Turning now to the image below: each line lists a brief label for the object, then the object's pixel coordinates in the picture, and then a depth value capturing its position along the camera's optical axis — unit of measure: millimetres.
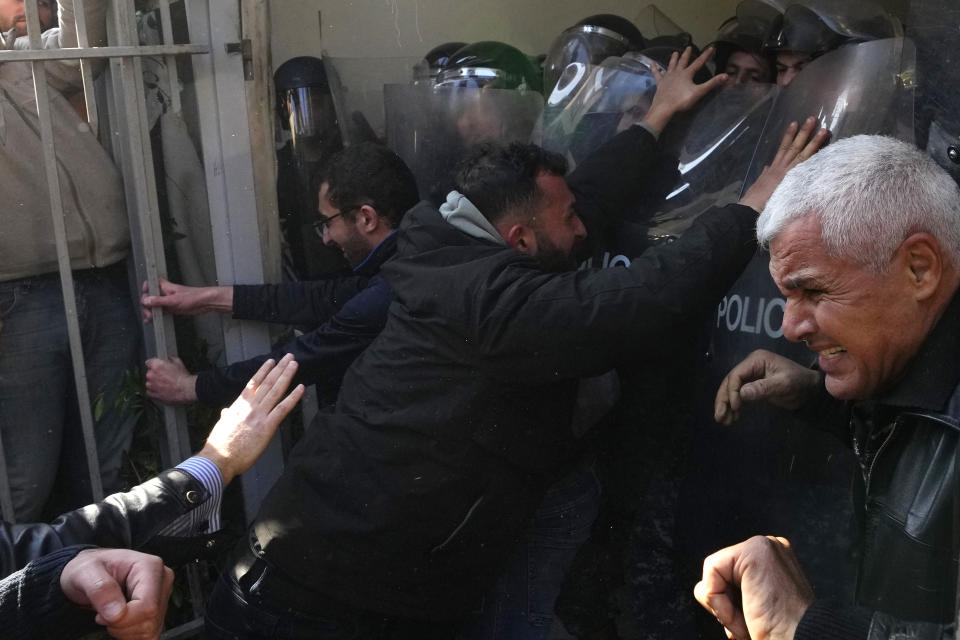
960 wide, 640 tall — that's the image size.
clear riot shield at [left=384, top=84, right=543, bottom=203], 3244
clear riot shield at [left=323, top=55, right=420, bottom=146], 3846
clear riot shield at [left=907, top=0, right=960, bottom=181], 1857
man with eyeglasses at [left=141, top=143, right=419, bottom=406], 2895
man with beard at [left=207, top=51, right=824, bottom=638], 2096
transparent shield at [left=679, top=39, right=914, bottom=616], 2086
